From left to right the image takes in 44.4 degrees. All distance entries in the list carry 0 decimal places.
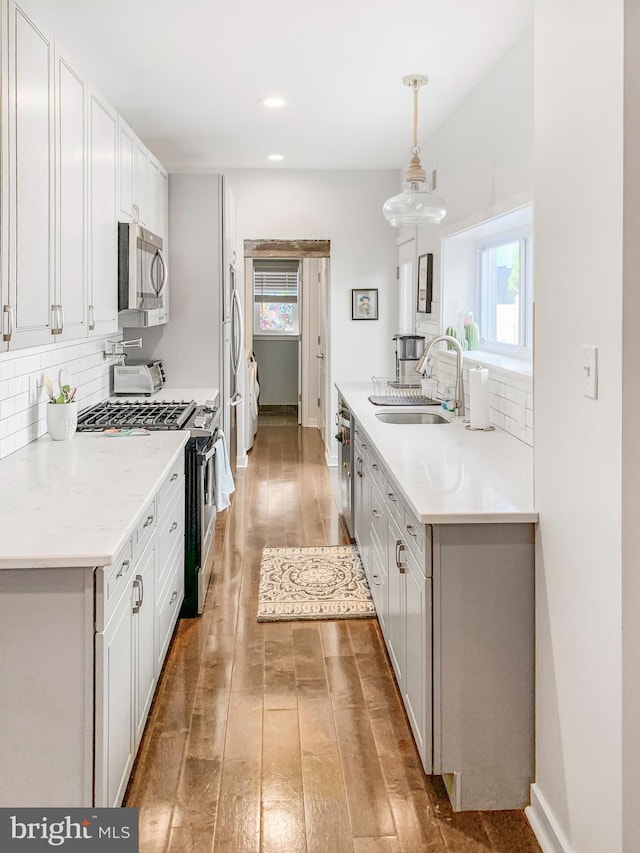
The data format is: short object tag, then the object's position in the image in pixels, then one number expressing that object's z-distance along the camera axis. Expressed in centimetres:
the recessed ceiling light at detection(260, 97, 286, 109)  449
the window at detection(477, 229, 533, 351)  392
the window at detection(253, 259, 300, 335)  1023
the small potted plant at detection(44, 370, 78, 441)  328
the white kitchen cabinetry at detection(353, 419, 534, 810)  212
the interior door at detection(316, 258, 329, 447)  745
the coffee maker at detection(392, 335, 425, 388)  526
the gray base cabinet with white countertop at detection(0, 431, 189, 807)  179
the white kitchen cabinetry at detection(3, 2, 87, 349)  218
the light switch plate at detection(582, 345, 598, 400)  166
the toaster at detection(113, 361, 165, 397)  470
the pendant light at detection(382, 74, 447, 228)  384
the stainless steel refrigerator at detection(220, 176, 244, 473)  534
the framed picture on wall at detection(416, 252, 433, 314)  536
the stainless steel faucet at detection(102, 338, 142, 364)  450
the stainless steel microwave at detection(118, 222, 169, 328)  366
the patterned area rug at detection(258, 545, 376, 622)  362
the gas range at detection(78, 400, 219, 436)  363
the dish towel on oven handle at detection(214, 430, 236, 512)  393
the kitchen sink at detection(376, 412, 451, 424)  424
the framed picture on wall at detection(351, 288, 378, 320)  699
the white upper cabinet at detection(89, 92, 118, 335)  311
